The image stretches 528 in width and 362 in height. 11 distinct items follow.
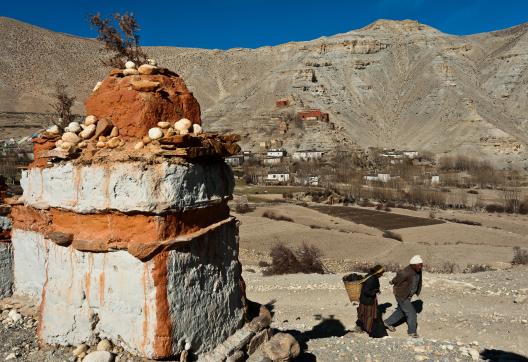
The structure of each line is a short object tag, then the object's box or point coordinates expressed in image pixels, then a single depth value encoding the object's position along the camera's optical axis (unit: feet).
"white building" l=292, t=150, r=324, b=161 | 210.18
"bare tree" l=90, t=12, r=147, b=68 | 29.68
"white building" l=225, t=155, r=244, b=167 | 207.02
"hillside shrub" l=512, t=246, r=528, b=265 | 53.26
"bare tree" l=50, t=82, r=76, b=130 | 36.24
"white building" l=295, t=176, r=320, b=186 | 170.40
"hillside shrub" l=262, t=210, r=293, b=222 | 103.45
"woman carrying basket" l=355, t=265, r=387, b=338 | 23.30
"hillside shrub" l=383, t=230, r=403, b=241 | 84.00
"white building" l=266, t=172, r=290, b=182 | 174.70
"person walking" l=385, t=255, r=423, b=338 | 22.94
